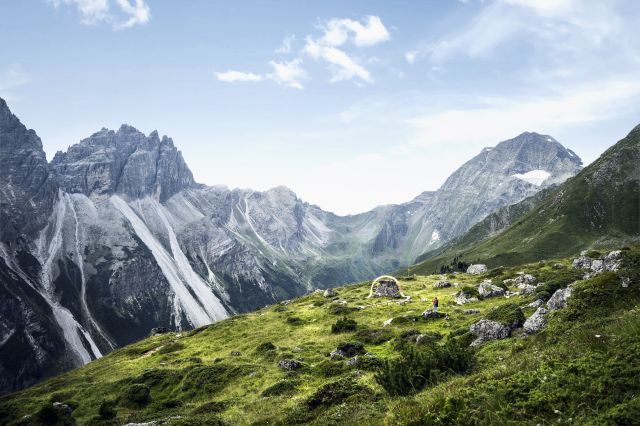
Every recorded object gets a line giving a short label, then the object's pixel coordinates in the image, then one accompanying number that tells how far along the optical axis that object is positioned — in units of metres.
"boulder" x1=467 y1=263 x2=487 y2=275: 110.94
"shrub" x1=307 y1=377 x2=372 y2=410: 24.78
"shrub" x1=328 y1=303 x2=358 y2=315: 67.56
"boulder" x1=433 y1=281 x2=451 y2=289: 81.67
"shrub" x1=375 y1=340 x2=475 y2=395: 21.27
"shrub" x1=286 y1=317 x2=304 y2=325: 66.31
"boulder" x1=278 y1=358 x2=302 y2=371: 39.83
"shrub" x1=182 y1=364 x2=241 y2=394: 39.62
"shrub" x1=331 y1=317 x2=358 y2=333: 53.47
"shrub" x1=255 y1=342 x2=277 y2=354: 50.17
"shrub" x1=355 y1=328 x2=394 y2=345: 44.97
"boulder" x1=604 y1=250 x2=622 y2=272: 55.13
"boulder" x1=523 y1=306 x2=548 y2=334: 28.45
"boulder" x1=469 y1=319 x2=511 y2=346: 31.83
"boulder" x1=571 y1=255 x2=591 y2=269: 70.25
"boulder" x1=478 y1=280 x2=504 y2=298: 60.59
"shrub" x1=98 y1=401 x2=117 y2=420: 34.59
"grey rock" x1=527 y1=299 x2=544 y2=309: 37.72
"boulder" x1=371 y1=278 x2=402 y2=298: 80.06
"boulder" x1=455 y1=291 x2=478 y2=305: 60.16
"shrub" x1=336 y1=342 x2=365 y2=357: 40.66
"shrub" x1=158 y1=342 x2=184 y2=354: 66.37
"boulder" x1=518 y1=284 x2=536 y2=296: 54.33
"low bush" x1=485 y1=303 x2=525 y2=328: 33.05
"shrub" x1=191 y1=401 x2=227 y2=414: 31.02
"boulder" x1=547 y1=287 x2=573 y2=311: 28.39
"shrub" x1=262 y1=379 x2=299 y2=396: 32.24
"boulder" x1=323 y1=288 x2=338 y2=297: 97.88
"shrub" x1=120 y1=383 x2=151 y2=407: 39.10
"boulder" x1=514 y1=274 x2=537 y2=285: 63.72
